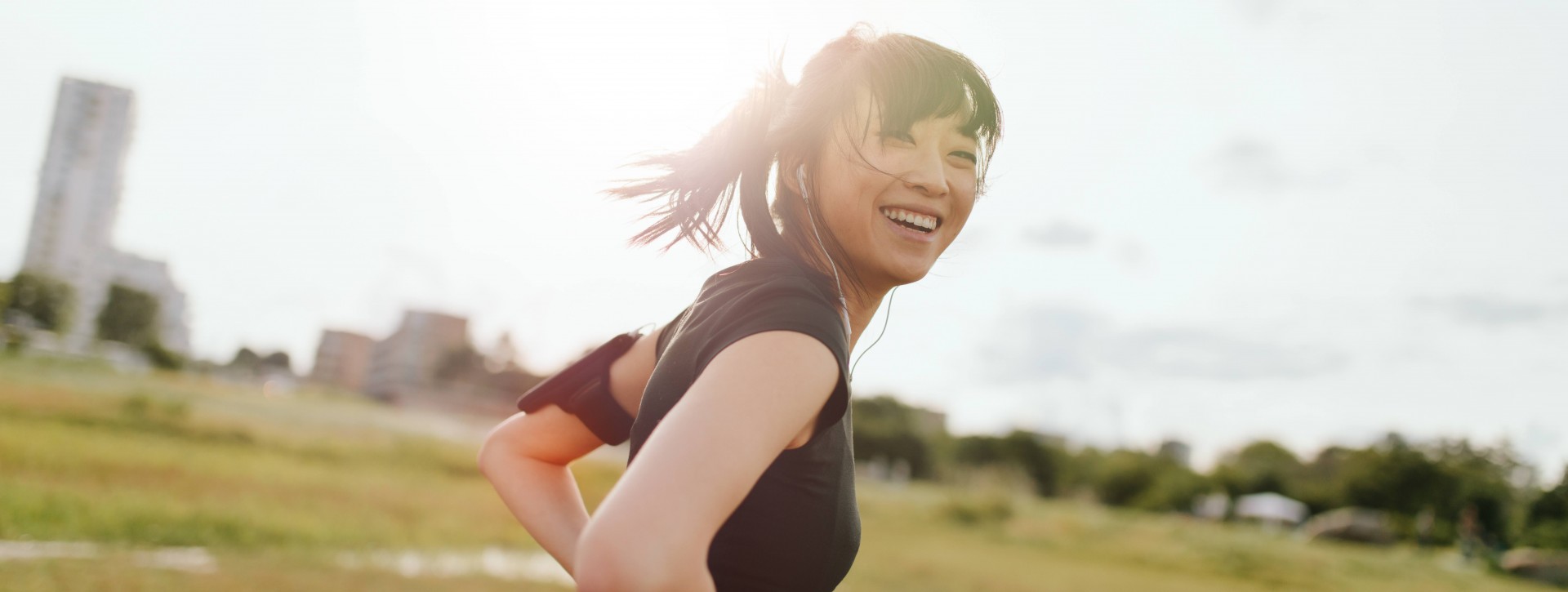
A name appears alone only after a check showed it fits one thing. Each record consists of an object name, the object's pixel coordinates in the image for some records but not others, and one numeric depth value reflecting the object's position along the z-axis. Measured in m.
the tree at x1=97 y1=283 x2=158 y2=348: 66.38
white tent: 44.01
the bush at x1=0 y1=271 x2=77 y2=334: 53.19
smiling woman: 0.83
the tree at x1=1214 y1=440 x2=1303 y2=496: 54.49
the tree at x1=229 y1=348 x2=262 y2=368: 107.56
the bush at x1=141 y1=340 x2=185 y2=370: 62.88
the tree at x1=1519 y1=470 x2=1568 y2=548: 28.58
